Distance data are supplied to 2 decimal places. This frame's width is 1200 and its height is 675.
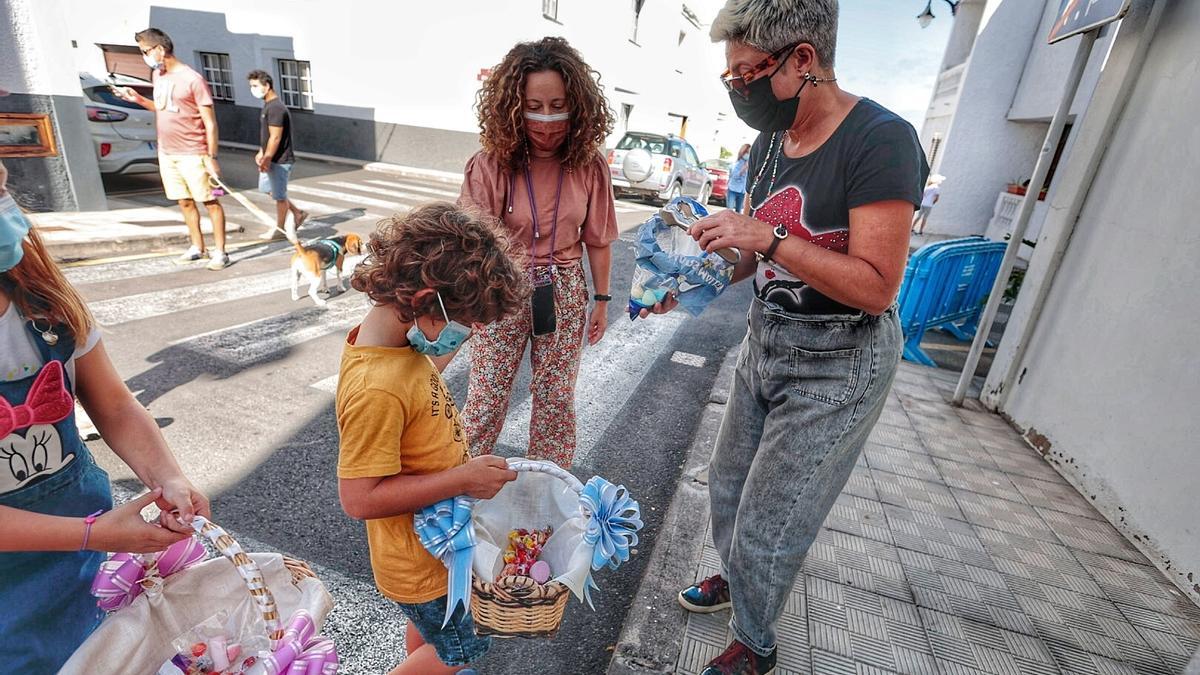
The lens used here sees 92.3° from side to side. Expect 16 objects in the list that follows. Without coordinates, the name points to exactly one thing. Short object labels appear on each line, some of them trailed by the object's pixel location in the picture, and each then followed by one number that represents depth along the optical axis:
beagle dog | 5.19
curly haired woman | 2.31
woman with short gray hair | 1.50
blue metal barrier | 5.77
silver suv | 13.58
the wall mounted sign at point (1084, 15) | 3.40
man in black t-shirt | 7.03
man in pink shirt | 5.41
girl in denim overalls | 1.08
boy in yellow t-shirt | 1.35
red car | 16.92
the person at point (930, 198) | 12.81
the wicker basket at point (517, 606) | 1.49
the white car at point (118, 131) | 8.63
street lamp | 11.02
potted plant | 12.17
